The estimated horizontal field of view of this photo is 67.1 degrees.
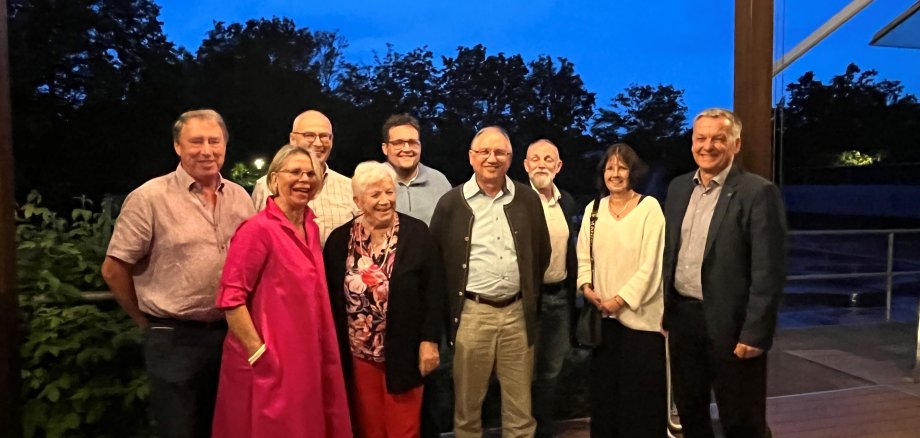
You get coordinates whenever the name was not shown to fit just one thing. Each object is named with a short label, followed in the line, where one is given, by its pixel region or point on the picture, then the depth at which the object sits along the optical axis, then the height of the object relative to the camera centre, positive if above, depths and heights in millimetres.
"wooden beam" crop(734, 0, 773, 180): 3240 +558
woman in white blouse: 3064 -425
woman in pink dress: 2453 -429
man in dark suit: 2787 -313
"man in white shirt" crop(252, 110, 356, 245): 3191 +106
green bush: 3064 -649
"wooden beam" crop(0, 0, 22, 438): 2447 -256
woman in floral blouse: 2734 -397
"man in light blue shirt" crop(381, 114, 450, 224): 3403 +171
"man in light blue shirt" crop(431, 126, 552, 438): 3088 -284
